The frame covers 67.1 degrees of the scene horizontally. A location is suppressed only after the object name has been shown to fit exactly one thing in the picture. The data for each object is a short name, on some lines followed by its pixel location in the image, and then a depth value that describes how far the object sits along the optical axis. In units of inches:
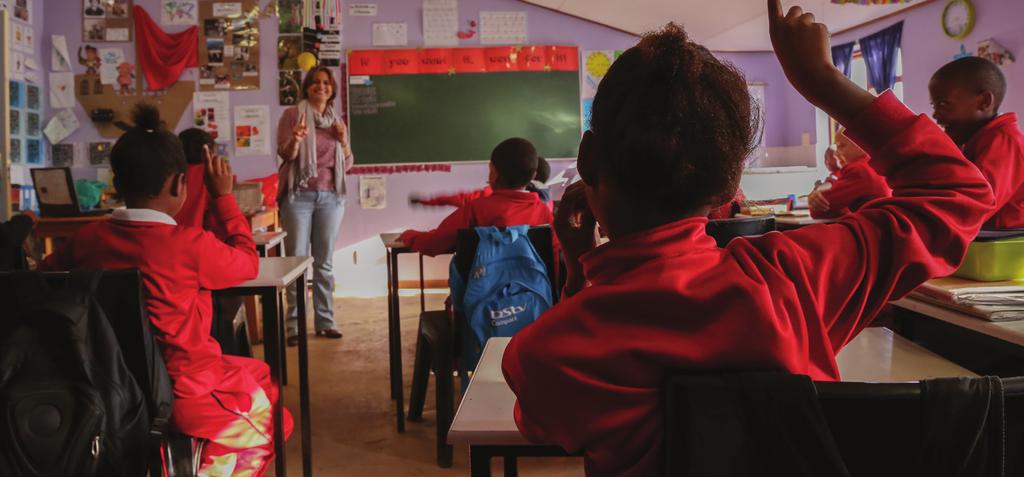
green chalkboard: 250.1
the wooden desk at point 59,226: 165.9
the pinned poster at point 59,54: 243.9
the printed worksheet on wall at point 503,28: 252.5
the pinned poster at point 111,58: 245.3
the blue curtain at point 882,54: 214.8
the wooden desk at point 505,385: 37.3
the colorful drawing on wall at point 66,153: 244.8
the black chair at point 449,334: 99.2
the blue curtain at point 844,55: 240.0
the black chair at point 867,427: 24.6
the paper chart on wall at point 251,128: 249.1
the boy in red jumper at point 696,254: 27.0
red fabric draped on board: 245.3
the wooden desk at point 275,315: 84.6
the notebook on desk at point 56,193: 167.0
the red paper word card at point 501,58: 251.6
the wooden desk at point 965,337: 53.7
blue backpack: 96.4
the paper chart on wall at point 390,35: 251.1
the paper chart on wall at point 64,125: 243.9
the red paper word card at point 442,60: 251.1
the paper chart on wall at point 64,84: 244.4
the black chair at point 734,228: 86.7
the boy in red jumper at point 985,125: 86.1
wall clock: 185.2
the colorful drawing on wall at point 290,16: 247.4
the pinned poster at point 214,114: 247.8
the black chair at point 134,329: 59.1
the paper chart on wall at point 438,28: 251.6
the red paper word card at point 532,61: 252.8
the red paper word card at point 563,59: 254.1
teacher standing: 169.8
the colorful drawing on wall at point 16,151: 227.8
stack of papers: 54.6
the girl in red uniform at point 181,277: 68.9
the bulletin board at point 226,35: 247.4
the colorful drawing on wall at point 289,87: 248.7
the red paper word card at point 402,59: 250.1
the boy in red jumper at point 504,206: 108.3
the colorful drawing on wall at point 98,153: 244.4
